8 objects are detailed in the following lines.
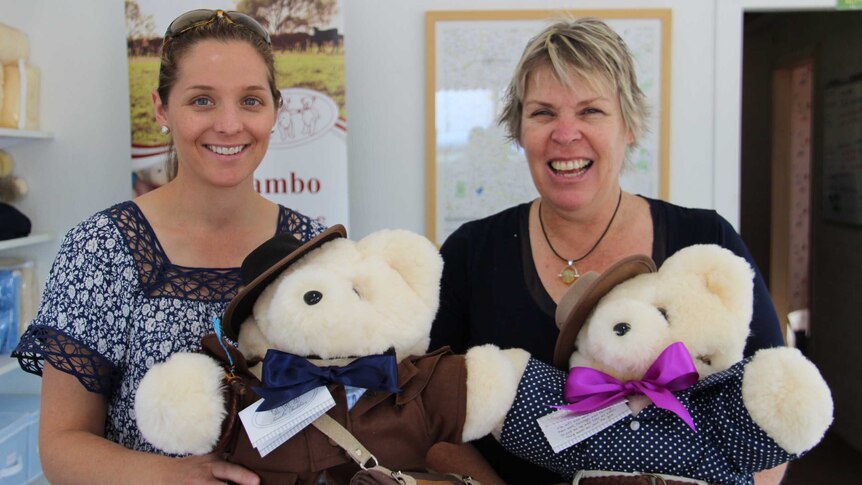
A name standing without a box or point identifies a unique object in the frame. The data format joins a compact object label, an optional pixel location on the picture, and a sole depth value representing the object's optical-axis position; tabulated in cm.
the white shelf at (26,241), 231
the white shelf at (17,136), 231
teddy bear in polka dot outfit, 90
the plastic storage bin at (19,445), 218
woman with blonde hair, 124
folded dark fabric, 236
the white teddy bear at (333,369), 89
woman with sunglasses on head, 108
